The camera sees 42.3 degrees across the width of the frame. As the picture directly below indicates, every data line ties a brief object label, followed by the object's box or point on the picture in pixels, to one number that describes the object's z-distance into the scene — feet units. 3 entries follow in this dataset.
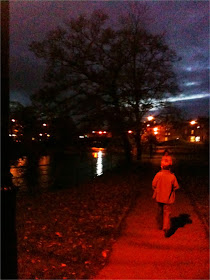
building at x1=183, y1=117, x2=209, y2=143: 218.89
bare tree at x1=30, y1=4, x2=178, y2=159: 51.46
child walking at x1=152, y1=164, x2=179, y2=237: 17.90
